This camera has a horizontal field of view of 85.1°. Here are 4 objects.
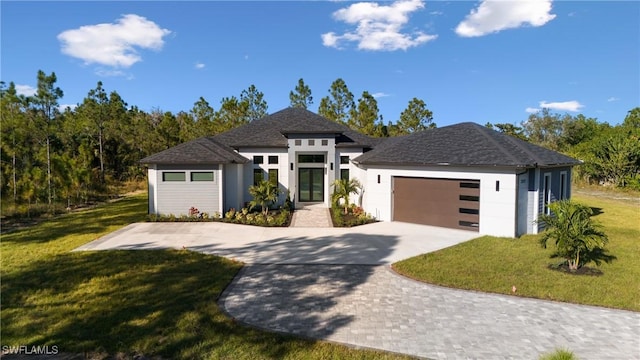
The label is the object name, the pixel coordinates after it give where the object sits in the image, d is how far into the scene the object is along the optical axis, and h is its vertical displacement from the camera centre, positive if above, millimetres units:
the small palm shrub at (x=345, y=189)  18641 -1075
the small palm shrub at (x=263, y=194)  17938 -1312
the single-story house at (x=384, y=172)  13953 -134
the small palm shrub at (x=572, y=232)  9078 -1627
